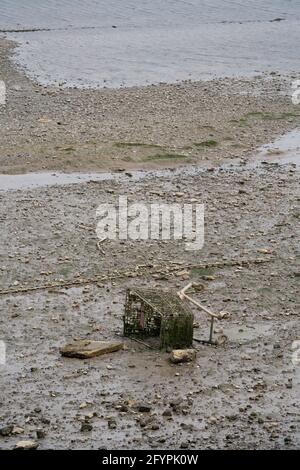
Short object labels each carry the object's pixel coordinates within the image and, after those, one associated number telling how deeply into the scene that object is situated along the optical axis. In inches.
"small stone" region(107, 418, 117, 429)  615.3
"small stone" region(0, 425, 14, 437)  606.5
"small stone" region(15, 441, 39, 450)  590.7
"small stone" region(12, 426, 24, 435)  608.4
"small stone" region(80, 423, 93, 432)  611.5
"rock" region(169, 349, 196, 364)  691.3
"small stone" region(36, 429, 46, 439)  604.5
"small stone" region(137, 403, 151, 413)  633.3
